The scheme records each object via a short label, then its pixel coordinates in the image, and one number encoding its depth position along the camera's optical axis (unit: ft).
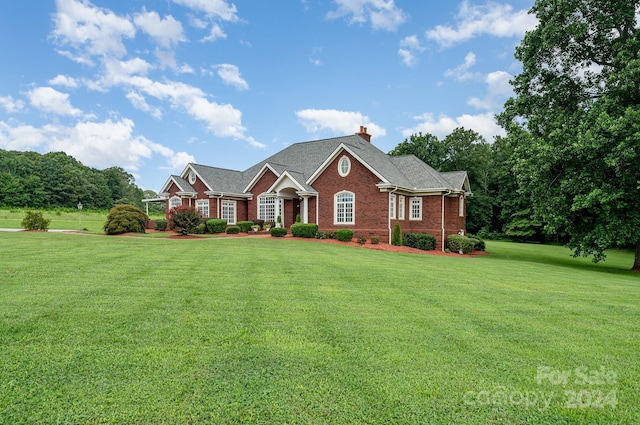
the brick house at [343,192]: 75.20
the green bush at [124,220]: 77.15
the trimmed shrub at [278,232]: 73.89
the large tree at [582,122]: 50.83
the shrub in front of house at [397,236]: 70.54
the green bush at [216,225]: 85.97
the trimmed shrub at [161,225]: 96.02
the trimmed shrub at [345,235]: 71.77
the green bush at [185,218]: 72.28
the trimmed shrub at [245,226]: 88.59
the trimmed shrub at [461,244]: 74.12
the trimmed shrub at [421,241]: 71.66
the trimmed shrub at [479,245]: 83.71
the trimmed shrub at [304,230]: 73.82
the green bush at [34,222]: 79.97
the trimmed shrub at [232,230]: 83.87
